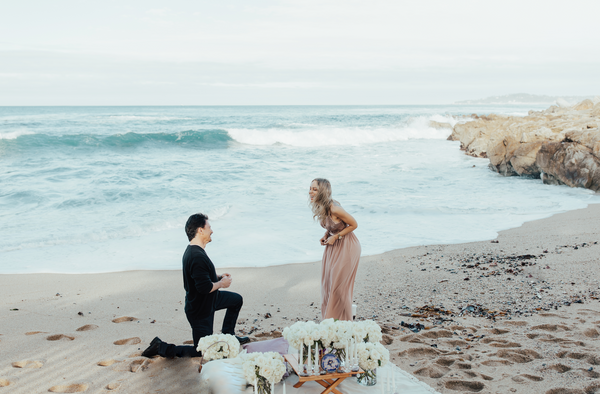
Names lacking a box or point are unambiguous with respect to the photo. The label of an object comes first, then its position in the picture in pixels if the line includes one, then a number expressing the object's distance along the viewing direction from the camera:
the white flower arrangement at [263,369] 2.90
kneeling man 4.11
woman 4.54
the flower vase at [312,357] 3.18
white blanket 3.44
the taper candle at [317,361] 3.11
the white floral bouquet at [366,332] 3.17
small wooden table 3.09
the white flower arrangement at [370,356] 3.07
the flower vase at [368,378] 3.52
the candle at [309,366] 3.12
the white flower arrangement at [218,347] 3.39
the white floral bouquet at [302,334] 3.05
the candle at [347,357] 3.14
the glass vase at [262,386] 2.98
